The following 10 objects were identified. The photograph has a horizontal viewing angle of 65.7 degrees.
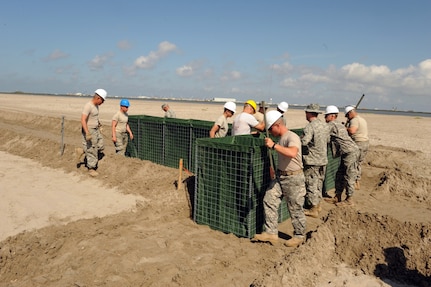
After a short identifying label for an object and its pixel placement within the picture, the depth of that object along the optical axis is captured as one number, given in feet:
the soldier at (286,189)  15.70
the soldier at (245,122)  22.36
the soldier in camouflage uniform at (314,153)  20.47
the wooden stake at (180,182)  22.70
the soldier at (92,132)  26.81
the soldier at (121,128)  30.76
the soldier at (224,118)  22.91
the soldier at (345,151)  23.45
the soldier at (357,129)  25.94
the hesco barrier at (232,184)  16.87
